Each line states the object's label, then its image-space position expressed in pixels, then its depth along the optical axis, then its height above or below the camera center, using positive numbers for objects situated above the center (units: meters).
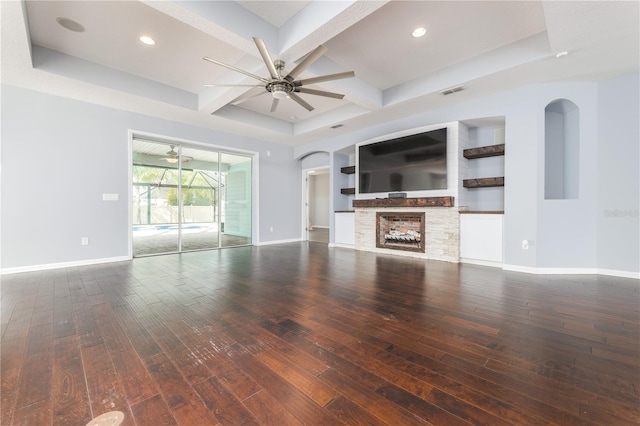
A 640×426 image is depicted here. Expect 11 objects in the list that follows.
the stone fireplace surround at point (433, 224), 4.80 -0.25
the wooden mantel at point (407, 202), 4.80 +0.18
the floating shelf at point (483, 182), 4.52 +0.51
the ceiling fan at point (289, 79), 2.64 +1.55
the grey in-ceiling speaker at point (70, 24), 3.10 +2.26
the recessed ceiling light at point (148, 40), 3.45 +2.27
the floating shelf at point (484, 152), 4.55 +1.05
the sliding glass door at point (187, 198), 5.55 +0.33
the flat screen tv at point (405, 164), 4.98 +0.99
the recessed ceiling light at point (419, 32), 3.27 +2.25
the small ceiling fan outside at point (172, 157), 5.83 +1.23
